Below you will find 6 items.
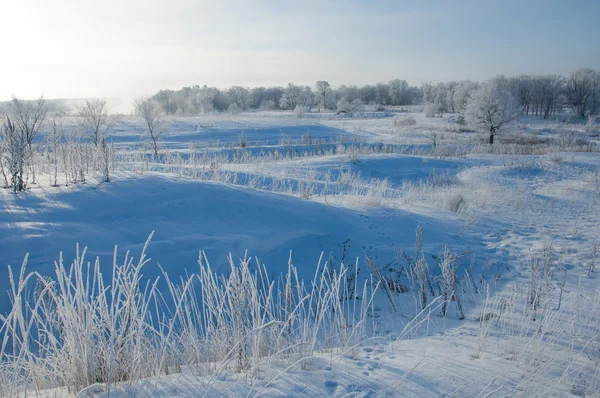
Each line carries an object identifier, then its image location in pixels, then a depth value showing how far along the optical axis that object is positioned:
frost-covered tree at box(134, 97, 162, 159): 17.07
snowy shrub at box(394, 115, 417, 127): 39.31
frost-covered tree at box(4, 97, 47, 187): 6.21
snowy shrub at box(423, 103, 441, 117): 54.31
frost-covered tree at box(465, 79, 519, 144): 29.97
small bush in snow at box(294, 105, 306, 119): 46.47
